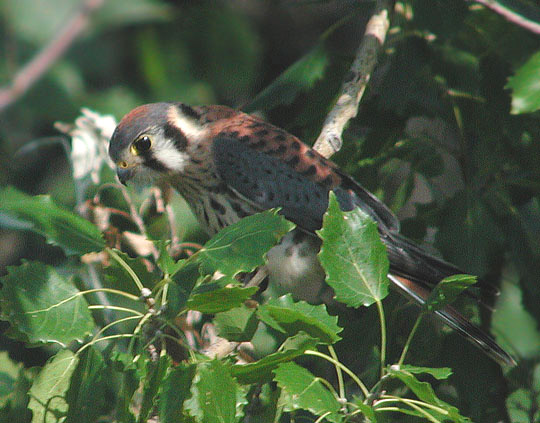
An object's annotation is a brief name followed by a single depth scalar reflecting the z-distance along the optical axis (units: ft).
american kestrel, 21.48
